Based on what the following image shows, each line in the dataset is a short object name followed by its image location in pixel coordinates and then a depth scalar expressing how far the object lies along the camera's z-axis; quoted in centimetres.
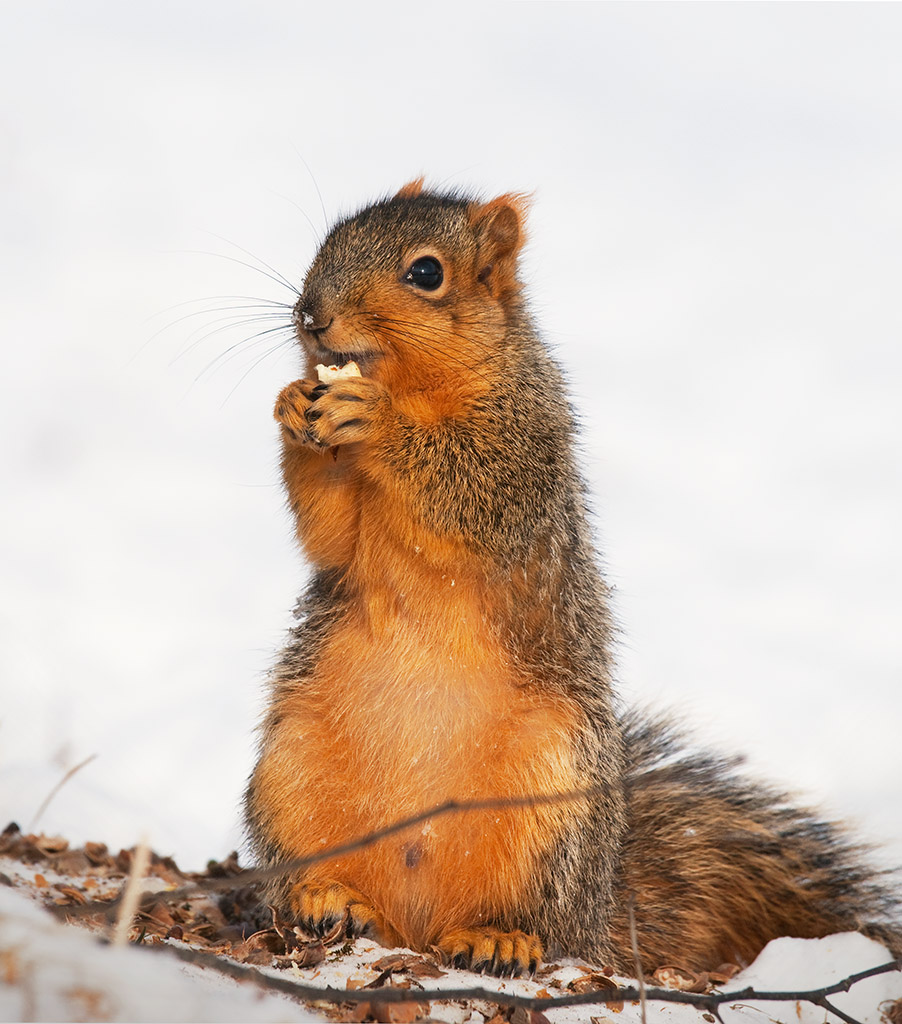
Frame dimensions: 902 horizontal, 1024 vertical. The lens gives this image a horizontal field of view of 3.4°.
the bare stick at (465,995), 451
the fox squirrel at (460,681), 462
